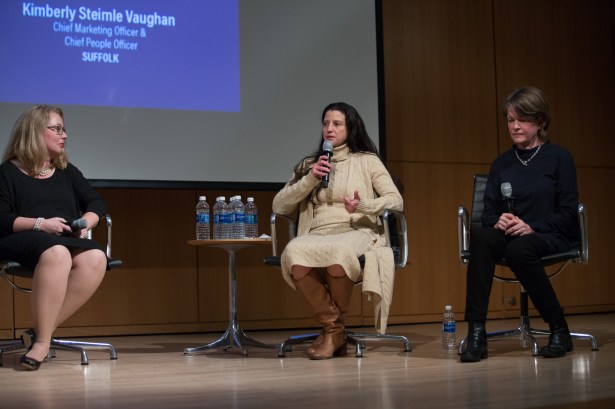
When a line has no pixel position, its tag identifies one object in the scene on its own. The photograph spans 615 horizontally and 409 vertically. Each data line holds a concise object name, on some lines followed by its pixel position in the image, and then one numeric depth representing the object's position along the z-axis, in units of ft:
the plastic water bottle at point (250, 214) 15.17
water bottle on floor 13.33
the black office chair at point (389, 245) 12.82
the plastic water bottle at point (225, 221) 14.06
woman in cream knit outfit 12.31
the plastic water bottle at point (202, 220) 13.89
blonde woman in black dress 11.61
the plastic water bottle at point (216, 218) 14.48
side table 13.12
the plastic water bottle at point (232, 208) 14.24
